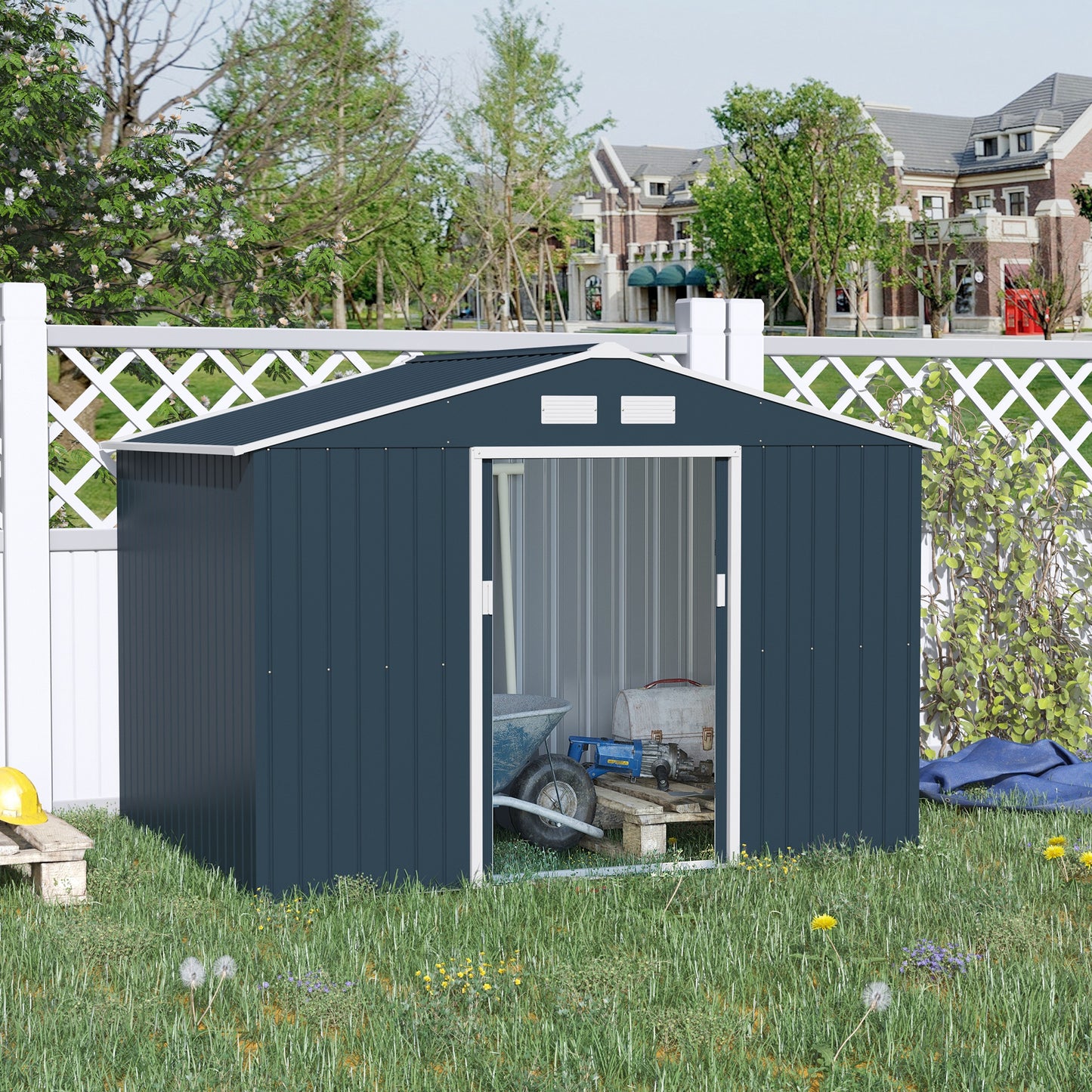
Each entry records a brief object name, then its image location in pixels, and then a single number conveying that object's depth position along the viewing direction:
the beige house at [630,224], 61.72
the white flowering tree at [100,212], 10.85
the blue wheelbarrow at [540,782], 5.61
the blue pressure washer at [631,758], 6.20
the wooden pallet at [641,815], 5.55
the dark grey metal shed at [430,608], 4.82
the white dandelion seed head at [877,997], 3.88
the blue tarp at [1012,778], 6.33
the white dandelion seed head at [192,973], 3.99
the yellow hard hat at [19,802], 5.11
